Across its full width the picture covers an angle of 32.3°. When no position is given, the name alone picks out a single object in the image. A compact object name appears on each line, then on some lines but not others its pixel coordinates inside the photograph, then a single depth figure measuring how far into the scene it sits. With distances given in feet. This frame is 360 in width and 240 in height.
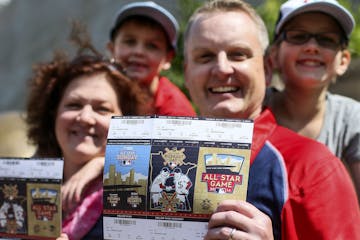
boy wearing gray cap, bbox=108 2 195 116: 12.96
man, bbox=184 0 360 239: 6.89
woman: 8.84
